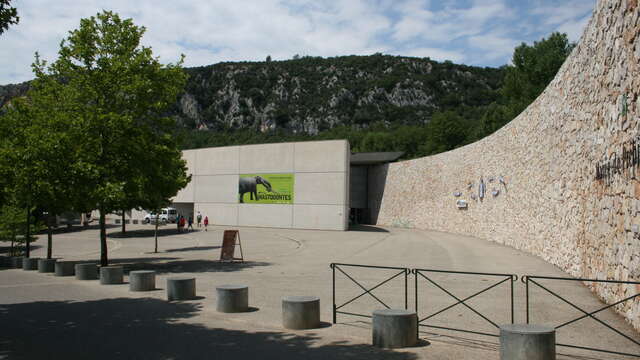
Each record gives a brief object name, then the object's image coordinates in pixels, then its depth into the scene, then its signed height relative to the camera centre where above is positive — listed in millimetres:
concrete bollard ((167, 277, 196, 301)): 11289 -2077
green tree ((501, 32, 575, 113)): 54375 +15505
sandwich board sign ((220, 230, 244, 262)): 19531 -1913
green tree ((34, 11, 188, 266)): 16656 +3528
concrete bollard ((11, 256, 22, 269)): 20078 -2661
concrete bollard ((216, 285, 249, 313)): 9805 -2011
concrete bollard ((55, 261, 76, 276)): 16312 -2331
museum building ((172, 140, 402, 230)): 43062 +1463
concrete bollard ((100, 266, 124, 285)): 14094 -2207
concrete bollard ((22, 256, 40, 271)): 18875 -2558
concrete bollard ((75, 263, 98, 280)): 15109 -2243
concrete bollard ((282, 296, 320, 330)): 8328 -1947
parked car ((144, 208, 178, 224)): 52250 -1790
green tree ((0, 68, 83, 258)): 16266 +1616
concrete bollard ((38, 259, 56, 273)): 17609 -2435
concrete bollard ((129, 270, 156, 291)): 12766 -2143
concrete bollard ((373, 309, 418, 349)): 7094 -1883
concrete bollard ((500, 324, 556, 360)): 5973 -1760
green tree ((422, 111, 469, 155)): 74062 +10349
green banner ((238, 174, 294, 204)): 45438 +1151
